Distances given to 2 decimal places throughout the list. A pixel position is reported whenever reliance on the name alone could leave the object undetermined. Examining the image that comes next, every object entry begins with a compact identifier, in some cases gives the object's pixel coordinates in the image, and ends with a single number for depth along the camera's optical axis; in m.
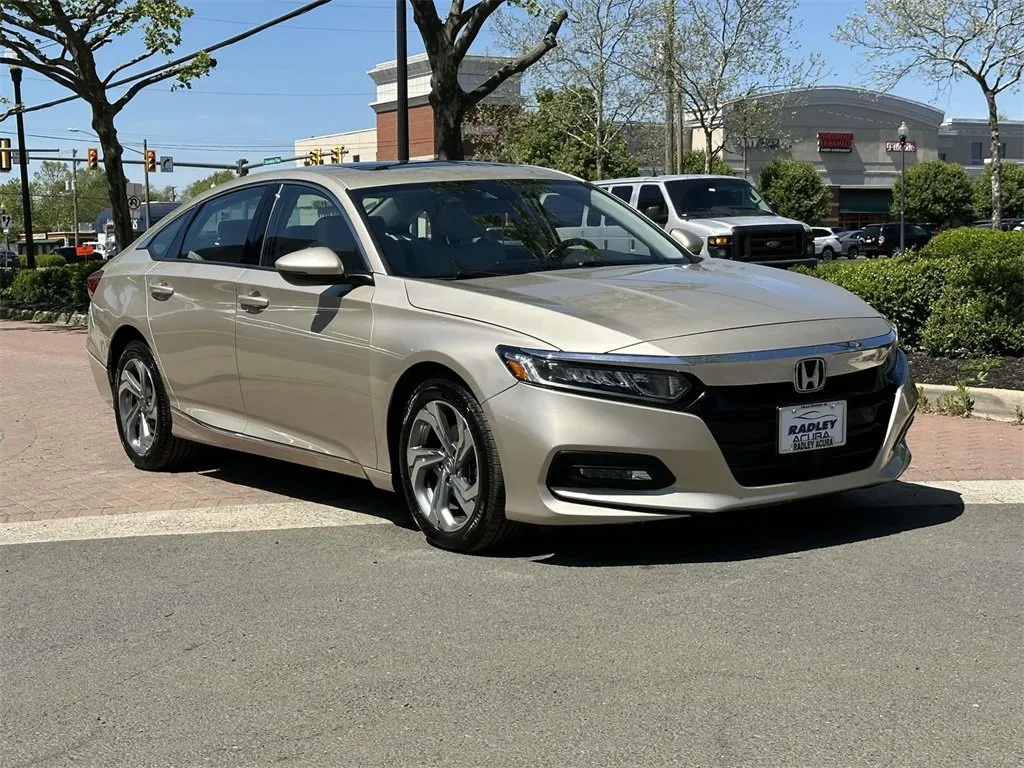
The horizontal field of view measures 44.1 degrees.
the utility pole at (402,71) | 18.17
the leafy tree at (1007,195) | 67.25
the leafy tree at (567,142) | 39.16
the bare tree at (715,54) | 34.59
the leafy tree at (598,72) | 35.09
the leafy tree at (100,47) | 22.09
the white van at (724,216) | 17.72
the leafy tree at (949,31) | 28.73
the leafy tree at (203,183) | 123.31
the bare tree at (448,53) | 14.79
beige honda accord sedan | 4.84
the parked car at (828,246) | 48.69
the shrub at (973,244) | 10.24
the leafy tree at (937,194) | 67.00
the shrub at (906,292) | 10.58
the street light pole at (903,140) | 42.94
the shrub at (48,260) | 36.94
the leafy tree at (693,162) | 55.91
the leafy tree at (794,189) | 63.03
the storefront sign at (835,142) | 71.50
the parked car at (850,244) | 52.41
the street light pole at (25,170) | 32.67
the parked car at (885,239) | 48.72
